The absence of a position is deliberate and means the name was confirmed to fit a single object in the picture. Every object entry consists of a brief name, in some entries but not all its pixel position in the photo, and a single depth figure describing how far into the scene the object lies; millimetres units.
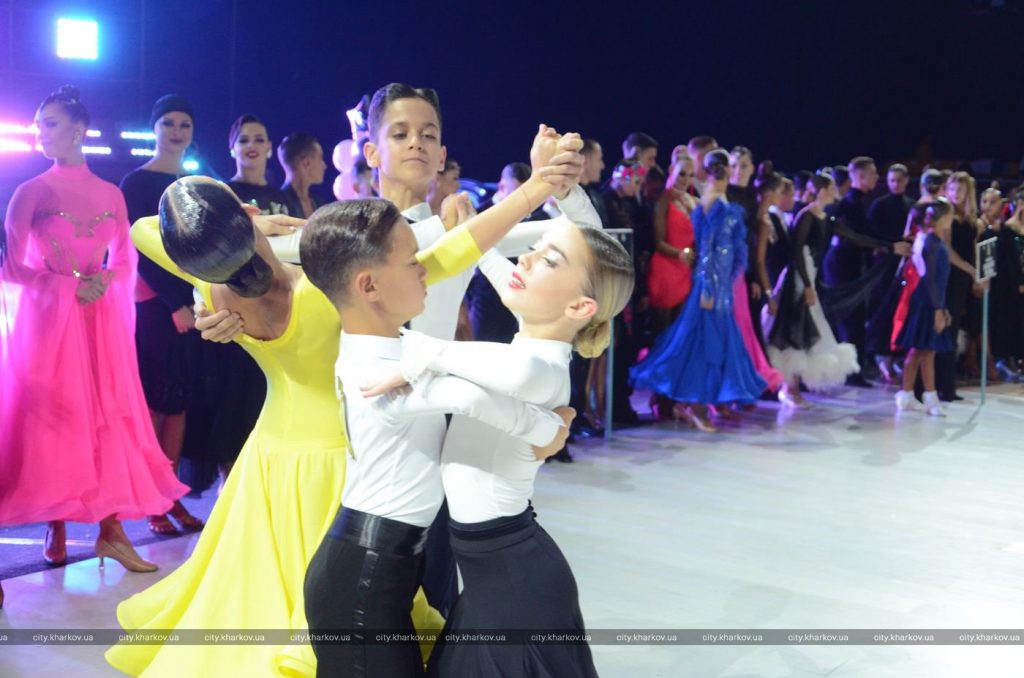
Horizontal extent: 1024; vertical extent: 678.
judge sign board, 7668
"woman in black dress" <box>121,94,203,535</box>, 4359
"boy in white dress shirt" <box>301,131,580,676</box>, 2055
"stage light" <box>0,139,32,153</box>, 6852
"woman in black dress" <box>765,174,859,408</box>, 7172
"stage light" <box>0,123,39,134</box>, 6816
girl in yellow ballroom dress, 2338
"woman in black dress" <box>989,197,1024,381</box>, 8859
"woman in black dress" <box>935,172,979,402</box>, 7711
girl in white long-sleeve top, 2061
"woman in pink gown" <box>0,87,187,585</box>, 3771
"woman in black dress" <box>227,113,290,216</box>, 4758
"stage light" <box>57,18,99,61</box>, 7004
